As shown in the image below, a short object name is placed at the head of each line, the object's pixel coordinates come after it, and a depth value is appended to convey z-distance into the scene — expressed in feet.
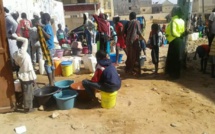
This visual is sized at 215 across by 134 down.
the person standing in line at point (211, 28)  25.22
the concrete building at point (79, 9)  93.91
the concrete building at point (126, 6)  209.46
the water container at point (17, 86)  17.35
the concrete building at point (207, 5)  111.34
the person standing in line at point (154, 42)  22.89
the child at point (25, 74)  15.51
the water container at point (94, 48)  37.11
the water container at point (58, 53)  30.74
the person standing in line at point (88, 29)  33.68
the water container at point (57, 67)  24.88
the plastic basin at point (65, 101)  16.11
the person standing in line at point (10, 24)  22.07
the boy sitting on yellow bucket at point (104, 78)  15.65
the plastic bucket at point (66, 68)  24.45
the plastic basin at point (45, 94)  16.56
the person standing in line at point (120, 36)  25.43
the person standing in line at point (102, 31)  26.35
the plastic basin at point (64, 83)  18.84
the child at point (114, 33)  34.89
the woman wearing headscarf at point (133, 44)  22.48
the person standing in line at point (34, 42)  23.94
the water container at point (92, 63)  25.07
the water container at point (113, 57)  28.71
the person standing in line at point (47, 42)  18.85
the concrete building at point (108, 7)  140.82
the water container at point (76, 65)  25.94
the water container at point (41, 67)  24.87
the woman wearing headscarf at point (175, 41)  21.18
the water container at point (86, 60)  25.63
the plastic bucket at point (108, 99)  16.11
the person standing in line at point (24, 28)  27.35
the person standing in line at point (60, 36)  40.97
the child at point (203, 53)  23.87
